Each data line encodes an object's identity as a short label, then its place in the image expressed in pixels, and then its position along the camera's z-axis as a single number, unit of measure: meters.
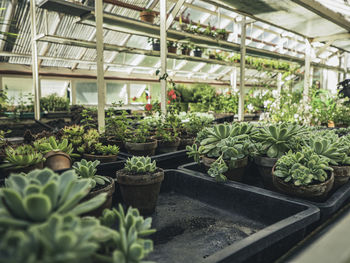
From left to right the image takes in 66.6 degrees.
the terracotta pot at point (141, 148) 1.95
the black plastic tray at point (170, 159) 1.81
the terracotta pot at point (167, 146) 2.24
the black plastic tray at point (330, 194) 0.99
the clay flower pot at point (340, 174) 1.28
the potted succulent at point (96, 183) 0.94
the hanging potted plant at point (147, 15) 4.63
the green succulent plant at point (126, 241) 0.50
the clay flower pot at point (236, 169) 1.43
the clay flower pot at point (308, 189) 1.10
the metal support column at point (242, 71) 5.05
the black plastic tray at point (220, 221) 0.74
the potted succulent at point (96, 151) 1.74
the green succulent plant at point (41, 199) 0.45
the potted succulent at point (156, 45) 5.85
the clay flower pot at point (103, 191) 0.91
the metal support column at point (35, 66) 4.18
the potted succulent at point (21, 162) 1.39
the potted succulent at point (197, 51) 6.53
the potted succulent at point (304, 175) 1.10
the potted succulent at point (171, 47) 5.84
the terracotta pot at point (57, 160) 1.54
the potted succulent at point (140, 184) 1.15
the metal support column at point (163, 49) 3.18
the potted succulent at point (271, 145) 1.43
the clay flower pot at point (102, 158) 1.72
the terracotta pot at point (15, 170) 1.40
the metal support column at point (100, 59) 2.57
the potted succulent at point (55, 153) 1.54
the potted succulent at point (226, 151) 1.36
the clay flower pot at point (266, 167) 1.40
